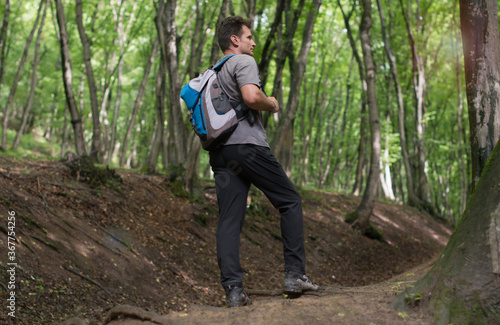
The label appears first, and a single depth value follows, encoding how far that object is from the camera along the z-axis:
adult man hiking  3.25
